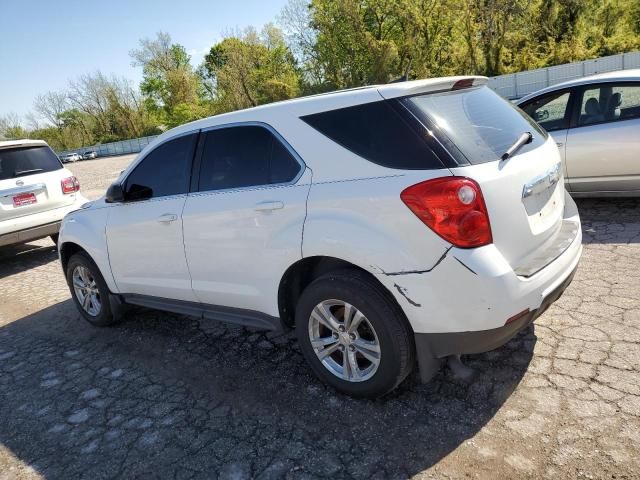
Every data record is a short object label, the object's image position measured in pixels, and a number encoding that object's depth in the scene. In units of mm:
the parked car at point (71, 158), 57812
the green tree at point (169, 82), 66375
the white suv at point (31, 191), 7074
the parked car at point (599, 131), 5223
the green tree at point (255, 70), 53969
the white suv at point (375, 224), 2393
